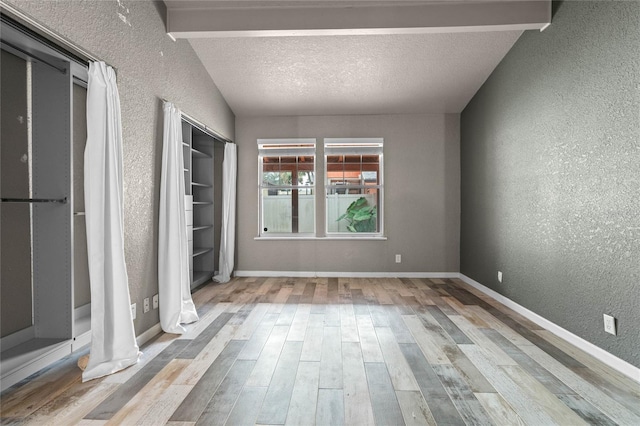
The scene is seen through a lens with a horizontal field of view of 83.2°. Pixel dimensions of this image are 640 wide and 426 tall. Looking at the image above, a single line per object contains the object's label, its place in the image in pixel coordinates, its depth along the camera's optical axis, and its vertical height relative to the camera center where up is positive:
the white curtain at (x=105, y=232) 2.44 -0.16
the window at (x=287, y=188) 5.95 +0.35
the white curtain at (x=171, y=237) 3.29 -0.26
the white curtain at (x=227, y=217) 5.42 -0.12
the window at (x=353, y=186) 5.87 +0.37
